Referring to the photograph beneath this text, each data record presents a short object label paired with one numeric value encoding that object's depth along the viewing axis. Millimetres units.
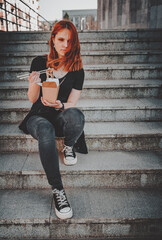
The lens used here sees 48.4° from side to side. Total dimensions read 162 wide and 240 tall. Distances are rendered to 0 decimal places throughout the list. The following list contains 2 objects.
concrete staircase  1386
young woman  1371
